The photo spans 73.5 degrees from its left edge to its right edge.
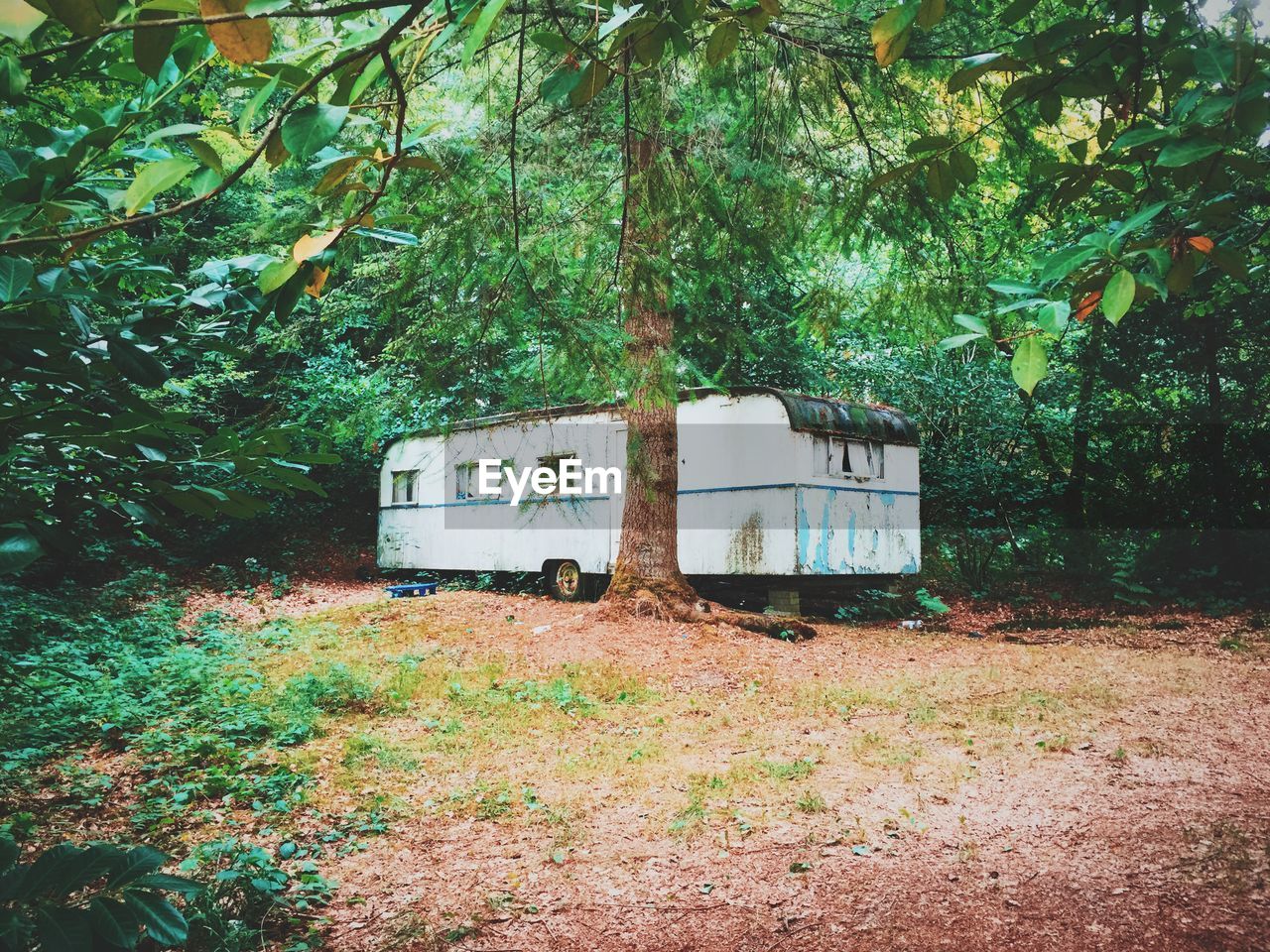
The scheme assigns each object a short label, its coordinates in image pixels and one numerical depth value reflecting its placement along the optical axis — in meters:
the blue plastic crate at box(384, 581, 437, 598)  11.48
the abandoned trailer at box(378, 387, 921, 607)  8.77
